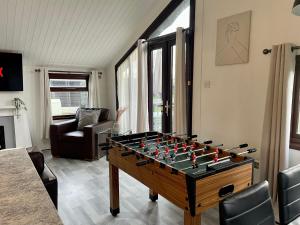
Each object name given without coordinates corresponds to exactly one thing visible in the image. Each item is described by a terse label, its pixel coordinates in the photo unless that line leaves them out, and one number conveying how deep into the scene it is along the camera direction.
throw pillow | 4.68
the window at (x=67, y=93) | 5.09
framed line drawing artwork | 2.54
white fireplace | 4.38
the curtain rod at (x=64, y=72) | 4.68
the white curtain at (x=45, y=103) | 4.69
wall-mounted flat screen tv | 4.11
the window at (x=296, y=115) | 2.25
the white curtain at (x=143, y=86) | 3.94
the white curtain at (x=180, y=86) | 3.16
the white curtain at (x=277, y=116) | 2.10
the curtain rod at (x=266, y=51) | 2.33
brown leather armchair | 4.21
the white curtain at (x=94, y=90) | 5.28
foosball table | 1.52
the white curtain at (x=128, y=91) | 4.42
